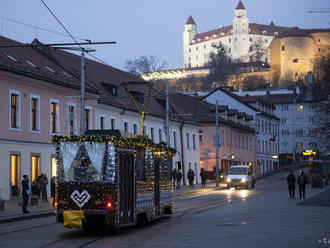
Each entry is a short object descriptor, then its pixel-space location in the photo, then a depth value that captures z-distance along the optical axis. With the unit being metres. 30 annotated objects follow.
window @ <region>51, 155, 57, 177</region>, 43.97
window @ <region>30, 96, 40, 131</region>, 42.72
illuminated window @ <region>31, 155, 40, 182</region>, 41.88
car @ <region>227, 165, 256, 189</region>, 61.19
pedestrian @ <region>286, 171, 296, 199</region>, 42.96
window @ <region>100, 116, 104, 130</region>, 52.22
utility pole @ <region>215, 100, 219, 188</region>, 63.63
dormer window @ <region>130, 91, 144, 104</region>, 61.28
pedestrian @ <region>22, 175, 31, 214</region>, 30.09
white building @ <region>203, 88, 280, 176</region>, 105.50
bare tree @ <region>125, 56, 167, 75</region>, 99.81
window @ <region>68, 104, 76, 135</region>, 45.59
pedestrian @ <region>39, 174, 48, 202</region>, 38.19
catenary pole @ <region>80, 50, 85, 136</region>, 36.34
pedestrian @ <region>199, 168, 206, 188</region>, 63.50
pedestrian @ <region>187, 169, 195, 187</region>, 61.41
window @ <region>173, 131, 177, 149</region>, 69.08
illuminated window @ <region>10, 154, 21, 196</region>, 39.44
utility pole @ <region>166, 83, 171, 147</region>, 50.75
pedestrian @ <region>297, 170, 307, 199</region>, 43.09
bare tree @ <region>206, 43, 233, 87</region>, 199.26
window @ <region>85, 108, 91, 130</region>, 49.03
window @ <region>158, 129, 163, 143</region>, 65.12
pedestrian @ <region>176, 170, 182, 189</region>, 57.69
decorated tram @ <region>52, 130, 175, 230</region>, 20.27
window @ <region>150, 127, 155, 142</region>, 62.91
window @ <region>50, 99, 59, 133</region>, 45.00
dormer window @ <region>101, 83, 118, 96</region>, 57.04
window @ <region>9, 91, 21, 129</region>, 40.41
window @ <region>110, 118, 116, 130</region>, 54.27
